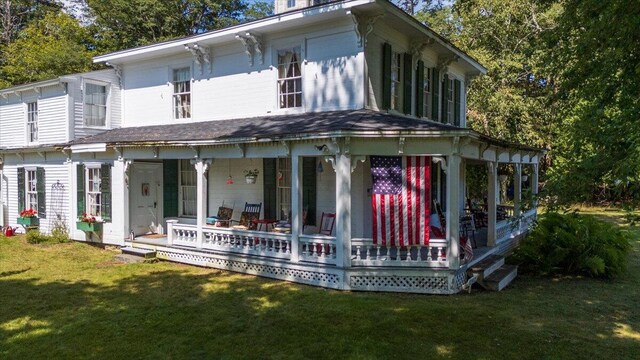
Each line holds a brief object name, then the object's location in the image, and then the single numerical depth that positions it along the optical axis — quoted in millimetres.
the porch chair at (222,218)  12906
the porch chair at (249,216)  12555
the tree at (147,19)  30219
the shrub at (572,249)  10633
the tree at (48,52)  27375
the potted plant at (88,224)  13656
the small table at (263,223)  11883
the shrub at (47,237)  14702
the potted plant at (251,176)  12688
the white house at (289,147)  9062
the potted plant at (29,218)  15930
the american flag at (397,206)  9117
